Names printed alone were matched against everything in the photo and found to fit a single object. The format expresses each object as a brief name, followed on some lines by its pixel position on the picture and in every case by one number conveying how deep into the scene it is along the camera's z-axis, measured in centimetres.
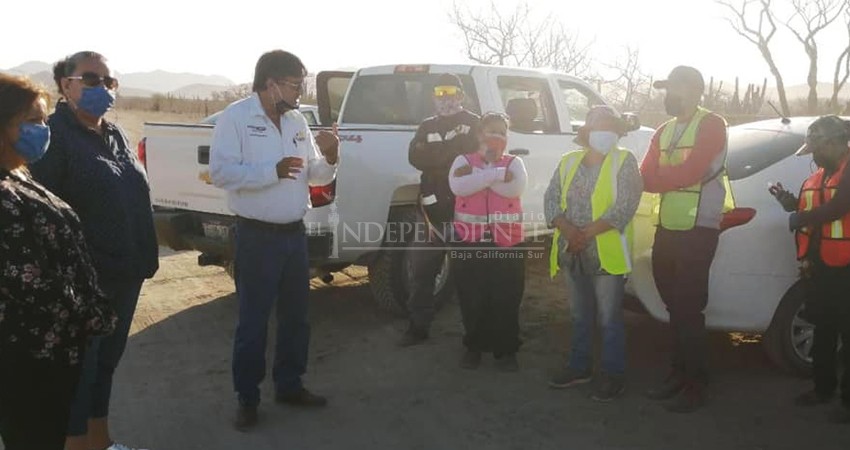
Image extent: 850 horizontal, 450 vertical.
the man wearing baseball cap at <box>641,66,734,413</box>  444
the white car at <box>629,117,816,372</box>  477
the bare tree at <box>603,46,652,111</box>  2698
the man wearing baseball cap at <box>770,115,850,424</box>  433
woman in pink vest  514
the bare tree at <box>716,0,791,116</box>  3089
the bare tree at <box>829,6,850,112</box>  2869
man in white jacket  420
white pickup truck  598
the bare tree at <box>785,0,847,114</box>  2953
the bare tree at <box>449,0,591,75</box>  2803
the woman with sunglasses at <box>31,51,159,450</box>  354
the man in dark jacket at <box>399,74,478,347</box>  543
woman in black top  272
